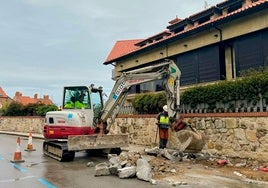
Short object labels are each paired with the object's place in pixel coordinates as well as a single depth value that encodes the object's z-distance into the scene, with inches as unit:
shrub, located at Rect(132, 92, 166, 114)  611.5
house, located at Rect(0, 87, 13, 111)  3374.0
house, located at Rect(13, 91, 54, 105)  3396.7
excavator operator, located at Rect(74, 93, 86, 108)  522.6
